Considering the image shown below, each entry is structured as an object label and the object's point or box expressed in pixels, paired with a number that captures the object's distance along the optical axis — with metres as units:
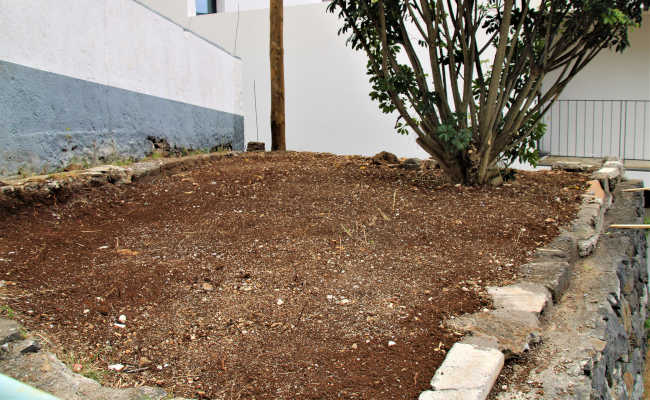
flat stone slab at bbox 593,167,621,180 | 6.37
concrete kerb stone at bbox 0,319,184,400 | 2.04
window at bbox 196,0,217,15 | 13.37
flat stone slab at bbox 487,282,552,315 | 2.83
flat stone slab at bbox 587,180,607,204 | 5.40
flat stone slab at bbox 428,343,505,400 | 2.07
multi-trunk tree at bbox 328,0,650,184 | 5.20
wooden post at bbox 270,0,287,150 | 8.41
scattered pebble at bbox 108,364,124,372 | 2.28
